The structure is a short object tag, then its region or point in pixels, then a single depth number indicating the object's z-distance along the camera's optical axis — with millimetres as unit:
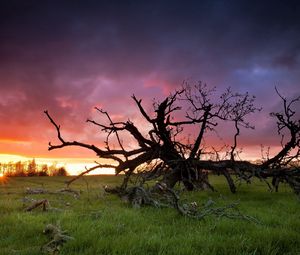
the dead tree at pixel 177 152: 10396
